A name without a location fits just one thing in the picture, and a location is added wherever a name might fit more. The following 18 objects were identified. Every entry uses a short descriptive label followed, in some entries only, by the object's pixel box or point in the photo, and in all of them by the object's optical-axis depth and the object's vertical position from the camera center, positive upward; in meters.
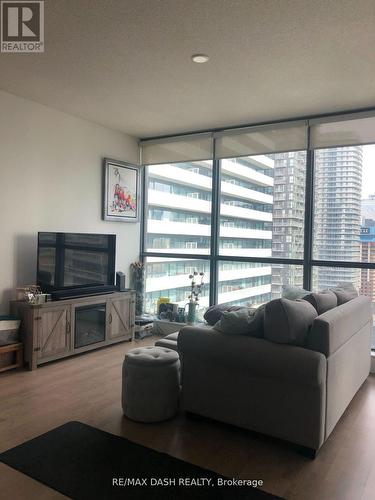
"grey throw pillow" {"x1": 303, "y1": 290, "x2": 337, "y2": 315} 3.03 -0.41
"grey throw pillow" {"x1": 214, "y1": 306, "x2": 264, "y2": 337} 2.74 -0.52
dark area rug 2.14 -1.29
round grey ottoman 2.90 -1.03
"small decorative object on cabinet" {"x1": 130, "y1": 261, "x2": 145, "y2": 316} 5.91 -0.54
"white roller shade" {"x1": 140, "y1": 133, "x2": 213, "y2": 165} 5.44 +1.33
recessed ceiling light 3.23 +1.50
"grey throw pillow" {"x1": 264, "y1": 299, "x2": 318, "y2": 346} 2.57 -0.48
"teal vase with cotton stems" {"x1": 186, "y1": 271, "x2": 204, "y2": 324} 5.45 -0.69
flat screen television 4.38 -0.24
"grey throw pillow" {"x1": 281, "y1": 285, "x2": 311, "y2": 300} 3.86 -0.44
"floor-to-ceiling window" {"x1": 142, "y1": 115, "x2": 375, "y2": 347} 4.54 +0.45
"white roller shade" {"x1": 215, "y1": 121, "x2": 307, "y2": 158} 4.74 +1.30
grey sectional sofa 2.48 -0.87
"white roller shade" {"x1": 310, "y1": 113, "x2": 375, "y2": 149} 4.33 +1.28
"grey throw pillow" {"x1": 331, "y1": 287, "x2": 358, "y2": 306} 3.50 -0.42
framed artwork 5.42 +0.73
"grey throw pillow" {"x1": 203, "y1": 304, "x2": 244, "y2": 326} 3.30 -0.56
